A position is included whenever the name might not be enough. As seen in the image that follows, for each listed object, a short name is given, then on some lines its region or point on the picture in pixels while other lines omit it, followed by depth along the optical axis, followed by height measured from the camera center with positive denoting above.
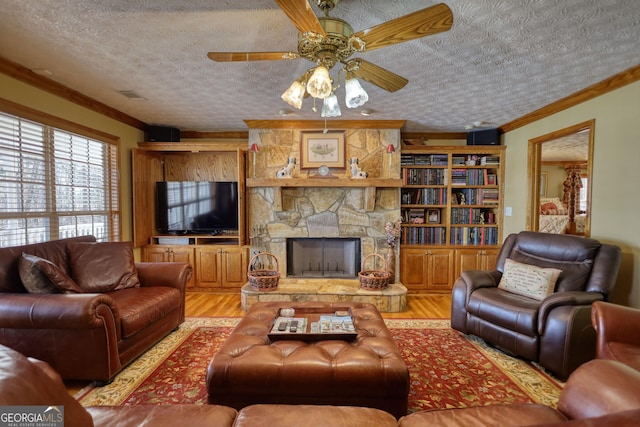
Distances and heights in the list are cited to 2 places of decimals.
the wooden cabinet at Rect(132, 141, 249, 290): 4.12 -0.49
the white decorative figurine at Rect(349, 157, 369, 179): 4.07 +0.47
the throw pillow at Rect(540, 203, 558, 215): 7.08 -0.10
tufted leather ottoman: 1.62 -0.95
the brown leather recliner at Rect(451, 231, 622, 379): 2.09 -0.80
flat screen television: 4.31 +0.01
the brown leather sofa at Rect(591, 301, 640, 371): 1.63 -0.72
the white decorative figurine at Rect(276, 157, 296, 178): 4.04 +0.48
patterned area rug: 1.96 -1.27
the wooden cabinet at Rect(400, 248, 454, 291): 4.34 -0.92
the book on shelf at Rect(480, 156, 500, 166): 4.42 +0.67
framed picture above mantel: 4.18 +0.79
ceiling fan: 1.29 +0.82
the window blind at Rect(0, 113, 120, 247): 2.56 +0.21
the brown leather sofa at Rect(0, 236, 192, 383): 1.94 -0.83
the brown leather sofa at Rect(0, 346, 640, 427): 1.05 -0.80
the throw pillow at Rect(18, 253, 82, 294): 2.11 -0.51
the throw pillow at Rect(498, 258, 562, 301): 2.57 -0.67
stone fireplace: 4.20 +0.03
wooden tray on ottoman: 1.96 -0.85
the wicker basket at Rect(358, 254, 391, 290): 3.66 -0.93
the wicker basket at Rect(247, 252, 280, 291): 3.60 -0.92
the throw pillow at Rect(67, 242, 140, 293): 2.57 -0.55
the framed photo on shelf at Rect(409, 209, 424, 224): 4.50 -0.16
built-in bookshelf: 4.34 -0.12
